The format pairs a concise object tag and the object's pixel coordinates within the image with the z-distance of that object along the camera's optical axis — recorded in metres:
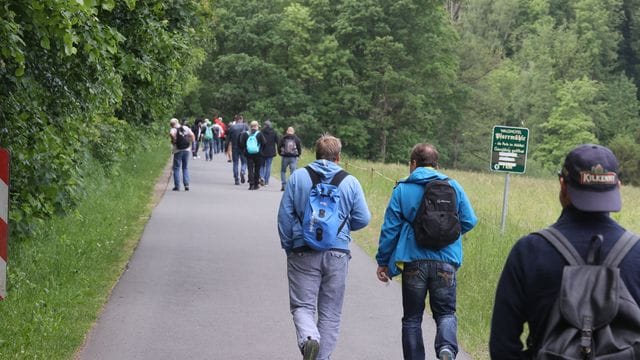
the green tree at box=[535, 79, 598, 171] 79.25
